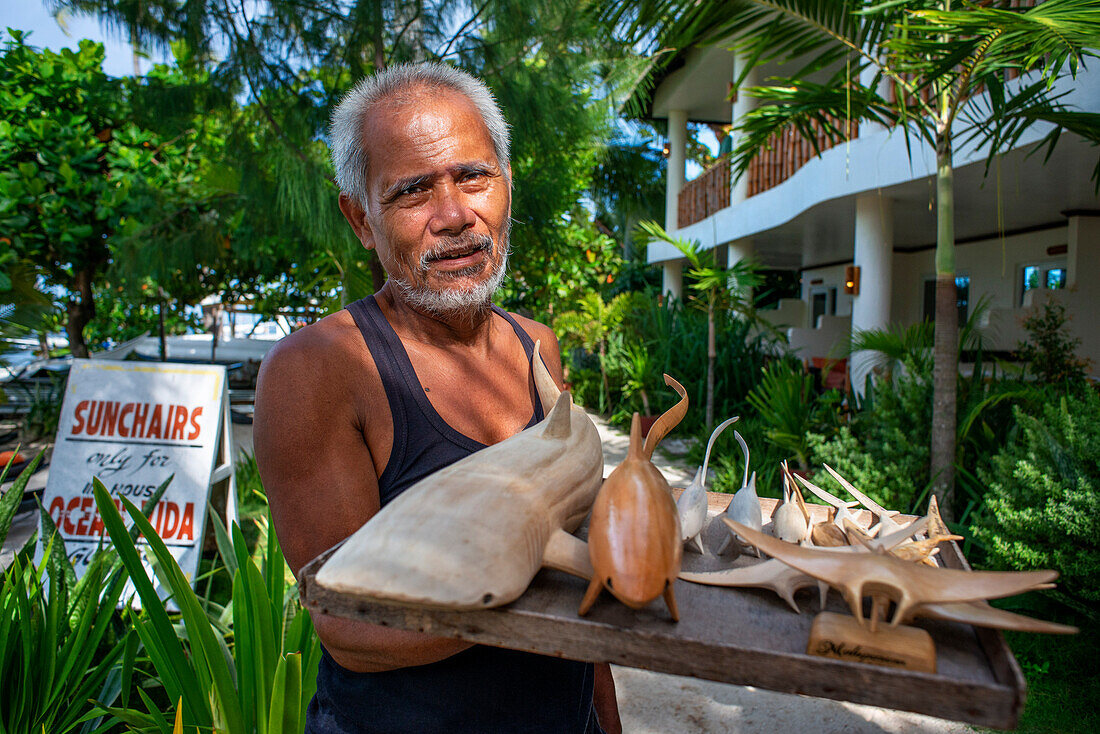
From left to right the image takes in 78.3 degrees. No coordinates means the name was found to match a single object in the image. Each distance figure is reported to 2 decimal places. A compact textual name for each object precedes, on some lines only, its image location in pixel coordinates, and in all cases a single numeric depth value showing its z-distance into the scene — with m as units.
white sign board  3.27
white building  5.62
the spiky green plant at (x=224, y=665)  1.72
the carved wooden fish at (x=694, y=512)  0.93
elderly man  1.08
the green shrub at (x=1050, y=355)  5.12
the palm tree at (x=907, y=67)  2.92
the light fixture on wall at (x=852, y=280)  6.75
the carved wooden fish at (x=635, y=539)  0.66
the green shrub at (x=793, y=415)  4.98
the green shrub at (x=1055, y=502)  2.75
